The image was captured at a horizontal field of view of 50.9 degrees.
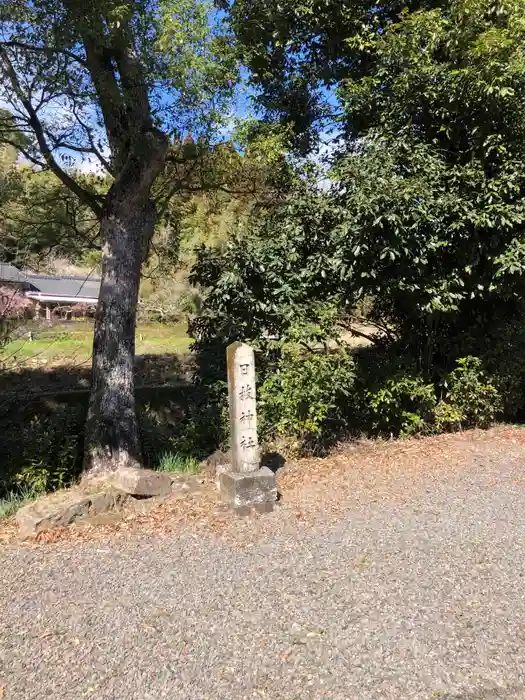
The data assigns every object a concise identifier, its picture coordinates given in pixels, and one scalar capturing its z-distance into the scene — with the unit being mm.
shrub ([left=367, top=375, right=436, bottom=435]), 7746
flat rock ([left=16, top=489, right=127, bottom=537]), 4734
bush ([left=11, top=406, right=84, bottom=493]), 6969
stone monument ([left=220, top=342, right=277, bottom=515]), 5043
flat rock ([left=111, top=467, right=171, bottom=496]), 5258
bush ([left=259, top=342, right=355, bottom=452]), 6898
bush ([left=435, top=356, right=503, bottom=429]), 8227
